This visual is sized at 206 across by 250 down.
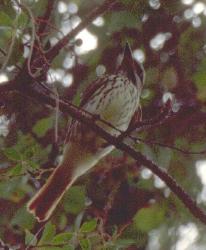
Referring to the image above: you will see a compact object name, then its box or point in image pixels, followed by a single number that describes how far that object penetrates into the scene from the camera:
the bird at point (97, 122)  5.93
